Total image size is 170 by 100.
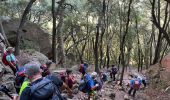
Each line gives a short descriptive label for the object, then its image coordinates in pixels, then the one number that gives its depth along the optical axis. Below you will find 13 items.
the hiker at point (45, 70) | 5.36
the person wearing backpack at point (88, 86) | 6.16
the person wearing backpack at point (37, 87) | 2.62
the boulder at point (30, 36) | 12.27
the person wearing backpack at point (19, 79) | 4.28
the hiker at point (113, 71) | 11.38
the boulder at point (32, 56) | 9.61
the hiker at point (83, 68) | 8.78
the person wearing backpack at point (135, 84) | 9.38
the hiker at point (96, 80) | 6.22
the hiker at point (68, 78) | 6.63
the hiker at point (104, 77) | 9.95
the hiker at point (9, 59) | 6.12
